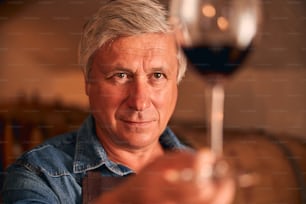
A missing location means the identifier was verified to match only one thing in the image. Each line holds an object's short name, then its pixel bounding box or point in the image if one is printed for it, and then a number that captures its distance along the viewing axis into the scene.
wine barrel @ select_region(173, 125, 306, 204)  1.06
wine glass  0.47
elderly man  0.94
